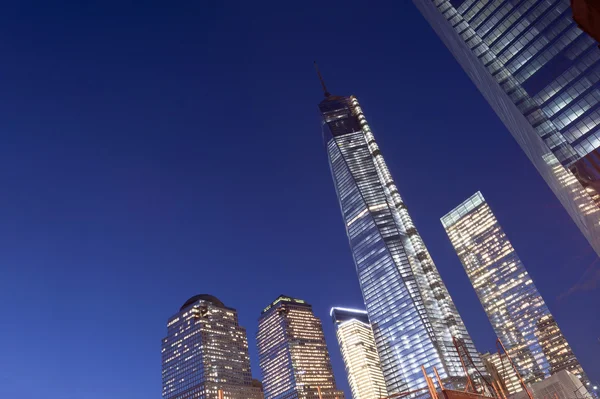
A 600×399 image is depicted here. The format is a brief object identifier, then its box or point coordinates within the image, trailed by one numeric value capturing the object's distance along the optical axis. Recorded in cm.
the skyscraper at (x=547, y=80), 8031
